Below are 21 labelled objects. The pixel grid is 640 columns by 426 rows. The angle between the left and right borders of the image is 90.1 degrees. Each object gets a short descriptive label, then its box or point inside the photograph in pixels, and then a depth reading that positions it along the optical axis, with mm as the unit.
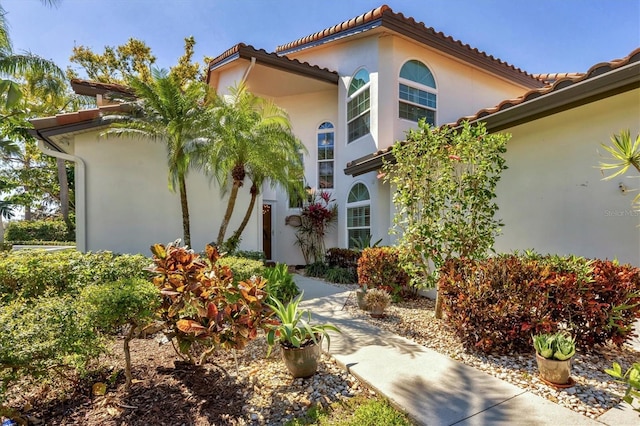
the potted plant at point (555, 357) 3543
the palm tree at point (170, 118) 9086
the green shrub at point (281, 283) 7168
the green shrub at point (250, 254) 10242
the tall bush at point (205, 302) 3637
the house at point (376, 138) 5371
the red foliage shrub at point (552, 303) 4141
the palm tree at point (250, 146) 9336
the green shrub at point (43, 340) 2842
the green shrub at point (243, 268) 6105
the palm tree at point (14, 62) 13406
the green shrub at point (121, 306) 3426
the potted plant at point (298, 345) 3896
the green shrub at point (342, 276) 10617
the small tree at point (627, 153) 3925
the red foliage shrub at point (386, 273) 7523
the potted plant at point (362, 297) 6682
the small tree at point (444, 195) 5414
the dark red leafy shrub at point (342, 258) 11172
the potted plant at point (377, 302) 6312
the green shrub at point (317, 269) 11789
